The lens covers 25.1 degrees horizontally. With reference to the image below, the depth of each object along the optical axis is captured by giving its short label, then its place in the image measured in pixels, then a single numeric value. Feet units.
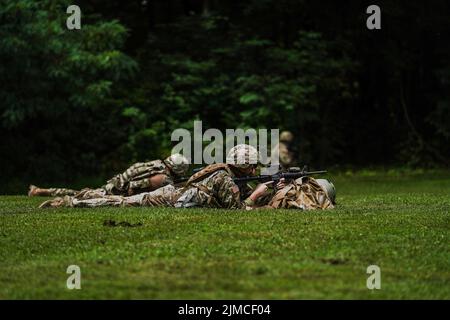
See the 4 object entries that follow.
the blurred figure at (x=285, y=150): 67.60
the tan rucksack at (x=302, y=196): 46.83
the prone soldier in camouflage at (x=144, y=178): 51.19
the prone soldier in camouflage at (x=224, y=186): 45.93
